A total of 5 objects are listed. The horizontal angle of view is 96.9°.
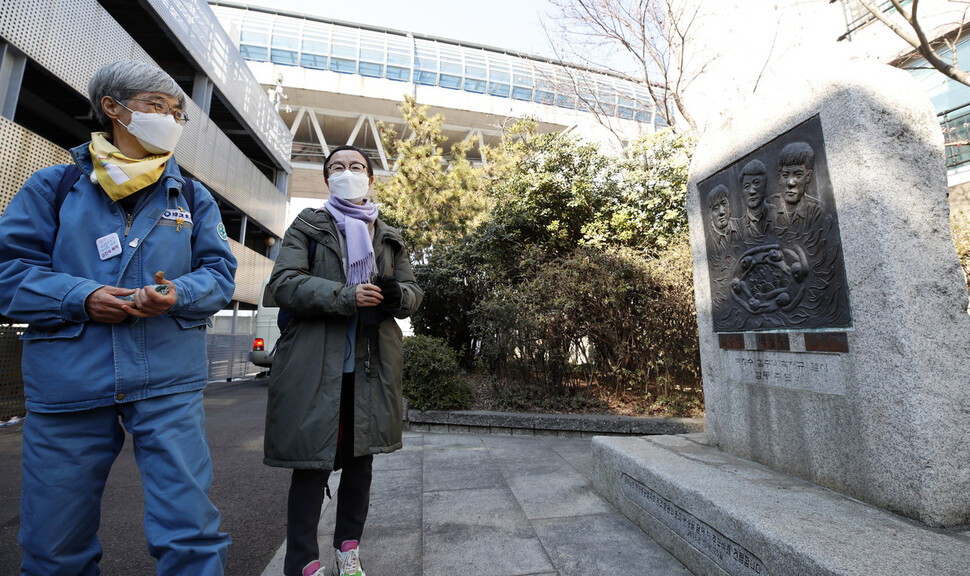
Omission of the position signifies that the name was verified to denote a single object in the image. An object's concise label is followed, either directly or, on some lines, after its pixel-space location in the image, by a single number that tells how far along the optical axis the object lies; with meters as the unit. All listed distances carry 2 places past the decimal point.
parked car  10.28
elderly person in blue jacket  1.31
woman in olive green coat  1.81
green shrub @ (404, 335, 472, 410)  5.38
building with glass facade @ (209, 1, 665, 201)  19.17
